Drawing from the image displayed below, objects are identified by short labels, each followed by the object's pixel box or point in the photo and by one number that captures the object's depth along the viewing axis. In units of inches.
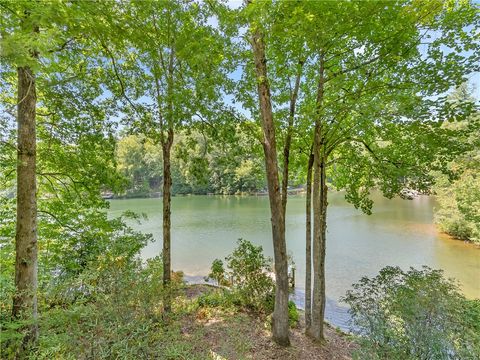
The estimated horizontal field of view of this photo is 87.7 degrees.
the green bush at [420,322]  85.0
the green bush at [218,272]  245.4
